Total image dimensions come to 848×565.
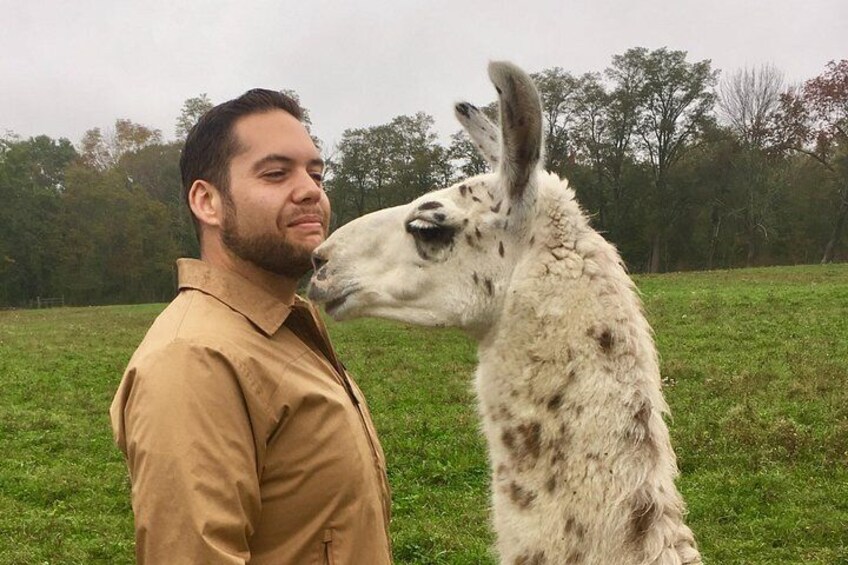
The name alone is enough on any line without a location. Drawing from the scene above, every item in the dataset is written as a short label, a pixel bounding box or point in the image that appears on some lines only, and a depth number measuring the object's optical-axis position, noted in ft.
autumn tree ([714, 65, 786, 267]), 129.90
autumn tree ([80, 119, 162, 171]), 185.78
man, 4.42
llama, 6.52
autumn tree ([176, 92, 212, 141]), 169.17
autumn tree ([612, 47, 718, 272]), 137.39
